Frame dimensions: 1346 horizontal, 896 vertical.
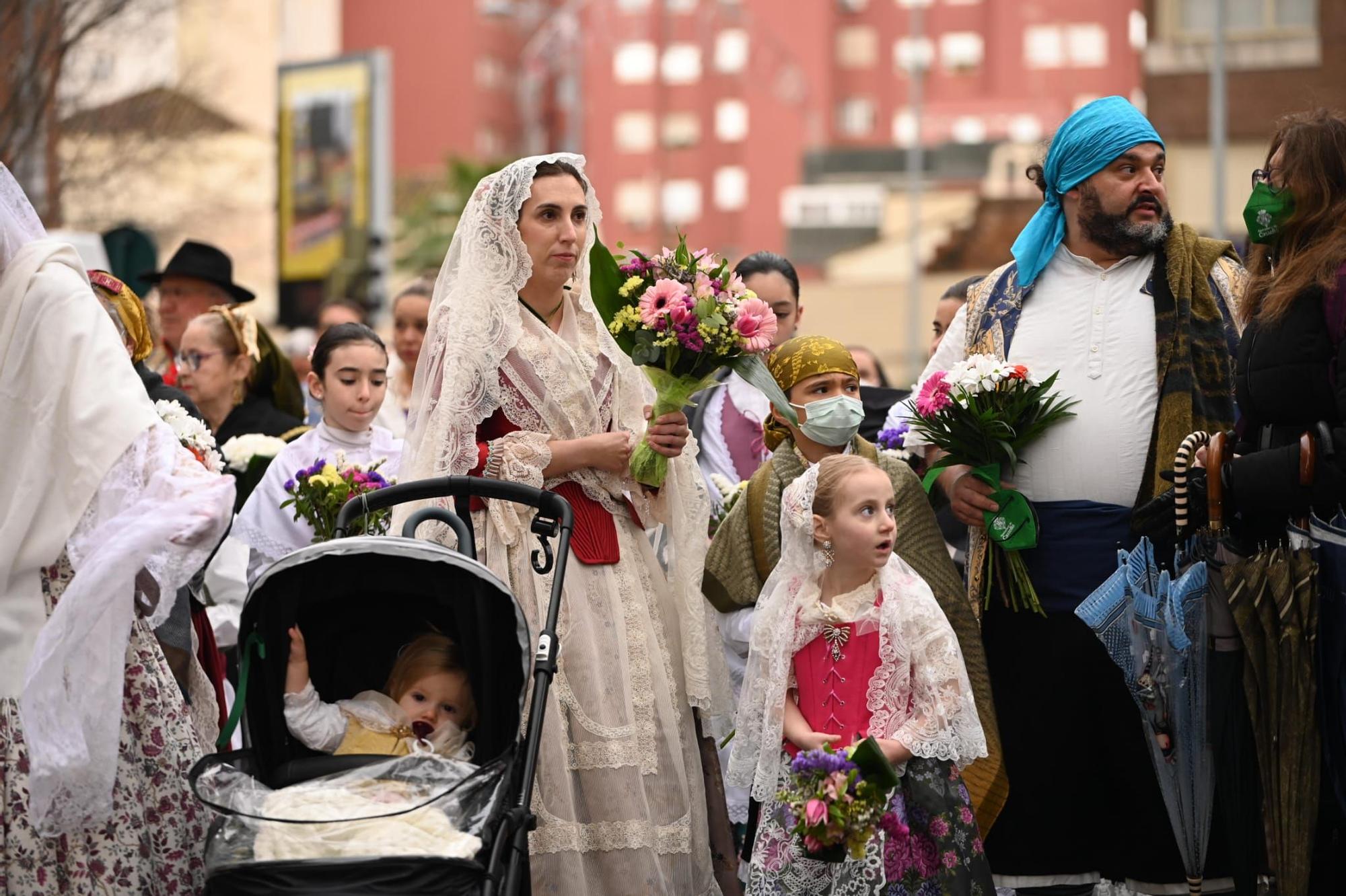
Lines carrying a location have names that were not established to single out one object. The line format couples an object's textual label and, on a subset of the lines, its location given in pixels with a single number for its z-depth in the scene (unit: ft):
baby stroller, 28.53
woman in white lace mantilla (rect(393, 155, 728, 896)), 37.29
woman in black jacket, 34.99
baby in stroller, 32.83
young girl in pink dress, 35.40
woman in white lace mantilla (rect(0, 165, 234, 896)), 30.40
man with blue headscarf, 39.34
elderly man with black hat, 63.57
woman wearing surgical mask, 40.22
